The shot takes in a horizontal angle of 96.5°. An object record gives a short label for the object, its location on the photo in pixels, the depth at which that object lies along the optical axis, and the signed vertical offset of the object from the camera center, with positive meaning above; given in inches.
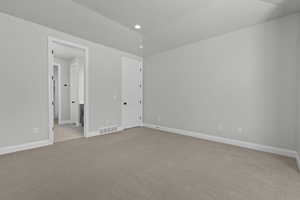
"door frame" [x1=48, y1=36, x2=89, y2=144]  127.6 +17.3
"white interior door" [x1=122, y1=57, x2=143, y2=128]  193.6 +8.1
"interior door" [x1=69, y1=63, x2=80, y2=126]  223.5 +50.6
